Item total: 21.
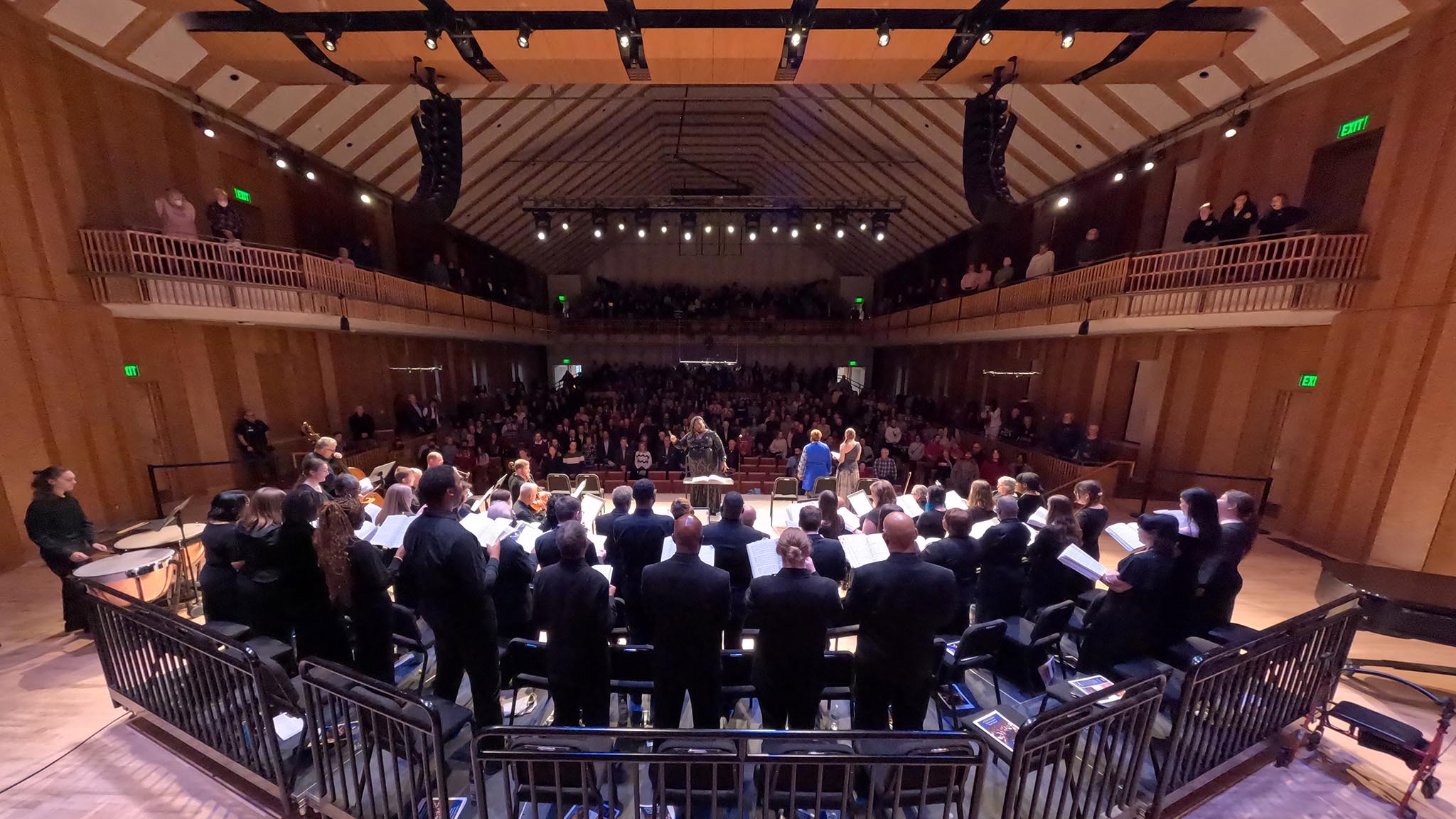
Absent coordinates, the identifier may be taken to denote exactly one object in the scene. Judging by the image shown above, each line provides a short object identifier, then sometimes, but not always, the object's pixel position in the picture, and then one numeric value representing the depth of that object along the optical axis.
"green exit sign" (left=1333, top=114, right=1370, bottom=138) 6.50
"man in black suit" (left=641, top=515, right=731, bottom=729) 2.68
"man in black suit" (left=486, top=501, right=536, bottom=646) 3.29
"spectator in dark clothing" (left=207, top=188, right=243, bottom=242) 7.71
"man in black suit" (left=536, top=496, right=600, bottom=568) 3.72
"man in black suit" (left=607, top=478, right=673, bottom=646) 3.73
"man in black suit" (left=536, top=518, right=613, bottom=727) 2.69
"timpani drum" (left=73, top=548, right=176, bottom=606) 3.84
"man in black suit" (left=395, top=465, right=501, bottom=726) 2.71
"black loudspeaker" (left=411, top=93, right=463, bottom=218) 6.26
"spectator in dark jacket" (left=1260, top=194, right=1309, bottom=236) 6.74
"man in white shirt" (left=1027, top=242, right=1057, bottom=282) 10.46
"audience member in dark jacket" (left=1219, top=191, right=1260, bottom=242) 7.18
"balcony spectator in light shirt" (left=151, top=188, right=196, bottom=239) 7.14
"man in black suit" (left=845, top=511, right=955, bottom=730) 2.60
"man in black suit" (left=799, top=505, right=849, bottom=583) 3.81
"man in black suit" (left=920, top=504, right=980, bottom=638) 3.70
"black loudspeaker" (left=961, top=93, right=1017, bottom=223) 6.20
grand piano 3.62
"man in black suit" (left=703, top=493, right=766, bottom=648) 3.78
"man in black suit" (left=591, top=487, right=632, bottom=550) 4.36
